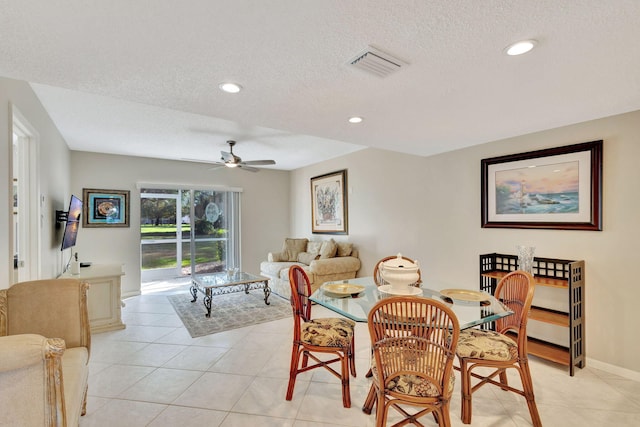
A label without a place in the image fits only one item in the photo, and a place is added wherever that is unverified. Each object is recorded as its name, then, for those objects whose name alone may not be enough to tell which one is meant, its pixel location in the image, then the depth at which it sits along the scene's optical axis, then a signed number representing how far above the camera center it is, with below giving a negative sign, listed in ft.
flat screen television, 12.30 -0.28
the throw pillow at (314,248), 19.19 -2.19
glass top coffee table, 14.07 -3.32
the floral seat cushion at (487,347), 6.38 -2.88
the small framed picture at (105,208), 17.33 +0.48
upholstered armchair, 3.82 -2.13
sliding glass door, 21.26 -1.18
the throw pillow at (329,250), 17.24 -2.07
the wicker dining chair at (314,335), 7.04 -2.89
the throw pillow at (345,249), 17.28 -2.01
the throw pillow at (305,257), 19.08 -2.74
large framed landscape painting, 8.86 +0.71
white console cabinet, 12.17 -3.36
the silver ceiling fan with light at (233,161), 14.67 +2.56
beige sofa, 16.05 -2.78
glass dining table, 6.21 -2.09
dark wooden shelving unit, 8.54 -2.87
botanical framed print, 18.46 +0.65
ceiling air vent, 5.26 +2.70
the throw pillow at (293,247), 20.13 -2.22
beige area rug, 12.60 -4.52
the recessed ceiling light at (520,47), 4.93 +2.70
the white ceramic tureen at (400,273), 6.97 -1.38
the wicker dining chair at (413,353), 5.04 -2.38
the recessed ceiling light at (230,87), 6.45 +2.73
